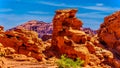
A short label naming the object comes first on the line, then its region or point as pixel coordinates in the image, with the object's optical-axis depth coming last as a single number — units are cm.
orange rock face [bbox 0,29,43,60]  5522
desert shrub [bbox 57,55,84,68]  4691
